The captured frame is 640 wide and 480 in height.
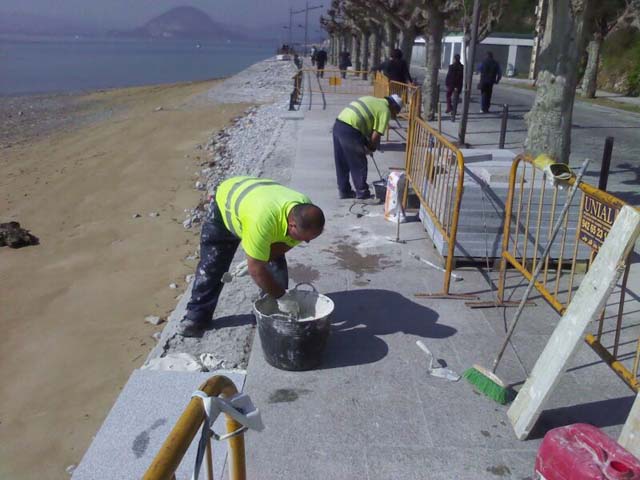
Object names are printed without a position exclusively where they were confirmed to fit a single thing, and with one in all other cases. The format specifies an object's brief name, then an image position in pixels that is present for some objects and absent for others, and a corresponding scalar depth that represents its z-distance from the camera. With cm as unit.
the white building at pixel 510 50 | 5319
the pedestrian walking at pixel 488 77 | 1908
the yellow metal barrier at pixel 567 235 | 358
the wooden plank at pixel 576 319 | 324
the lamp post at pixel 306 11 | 6748
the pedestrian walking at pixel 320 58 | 4091
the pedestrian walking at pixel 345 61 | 4398
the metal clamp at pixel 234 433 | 203
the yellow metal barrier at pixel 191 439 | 163
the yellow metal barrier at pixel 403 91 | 1358
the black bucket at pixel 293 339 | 415
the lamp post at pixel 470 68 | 1216
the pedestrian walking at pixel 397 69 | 1586
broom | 378
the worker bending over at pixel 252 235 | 400
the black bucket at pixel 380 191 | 875
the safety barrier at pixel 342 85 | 2652
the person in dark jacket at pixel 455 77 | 1853
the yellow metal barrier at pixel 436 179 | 537
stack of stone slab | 591
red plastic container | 253
